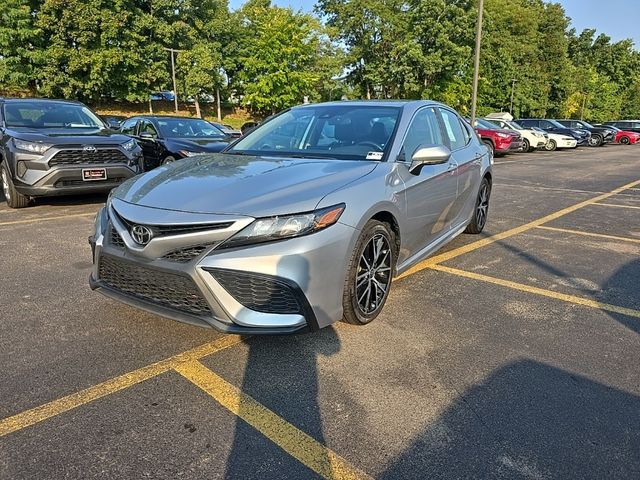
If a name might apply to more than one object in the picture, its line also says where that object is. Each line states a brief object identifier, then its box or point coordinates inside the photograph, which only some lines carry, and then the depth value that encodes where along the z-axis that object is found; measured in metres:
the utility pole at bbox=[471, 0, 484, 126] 18.97
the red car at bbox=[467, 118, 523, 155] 19.05
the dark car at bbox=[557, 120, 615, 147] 30.53
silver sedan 2.66
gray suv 6.82
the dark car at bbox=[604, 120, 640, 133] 35.83
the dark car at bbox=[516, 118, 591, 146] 26.25
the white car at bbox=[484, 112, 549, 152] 22.58
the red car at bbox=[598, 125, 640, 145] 34.81
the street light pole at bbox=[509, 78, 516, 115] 47.97
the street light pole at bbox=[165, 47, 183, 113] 39.62
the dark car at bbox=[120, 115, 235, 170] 9.09
